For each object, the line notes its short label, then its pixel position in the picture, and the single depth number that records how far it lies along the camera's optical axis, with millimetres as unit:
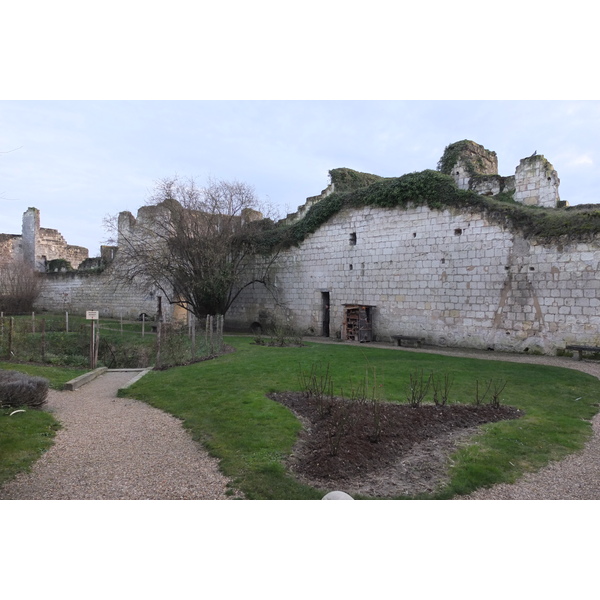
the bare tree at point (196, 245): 17844
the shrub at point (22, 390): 6777
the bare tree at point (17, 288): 26453
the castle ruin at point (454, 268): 12516
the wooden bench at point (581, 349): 11404
